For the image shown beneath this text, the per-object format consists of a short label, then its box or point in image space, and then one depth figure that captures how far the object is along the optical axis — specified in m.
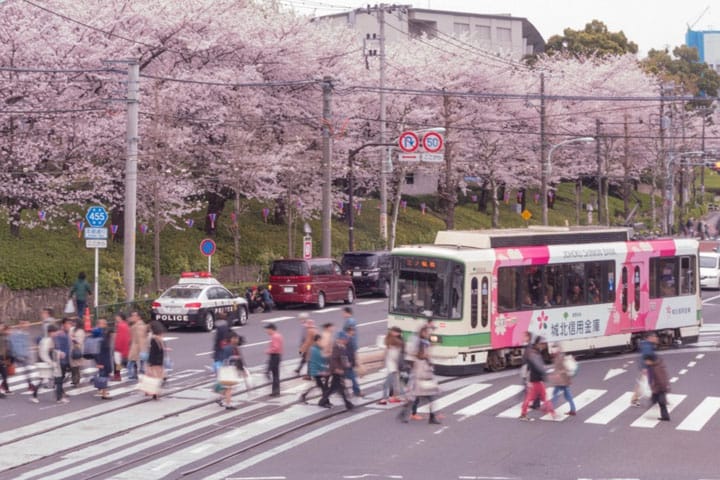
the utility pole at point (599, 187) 67.18
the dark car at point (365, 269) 46.62
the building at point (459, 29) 80.09
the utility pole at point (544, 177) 55.83
